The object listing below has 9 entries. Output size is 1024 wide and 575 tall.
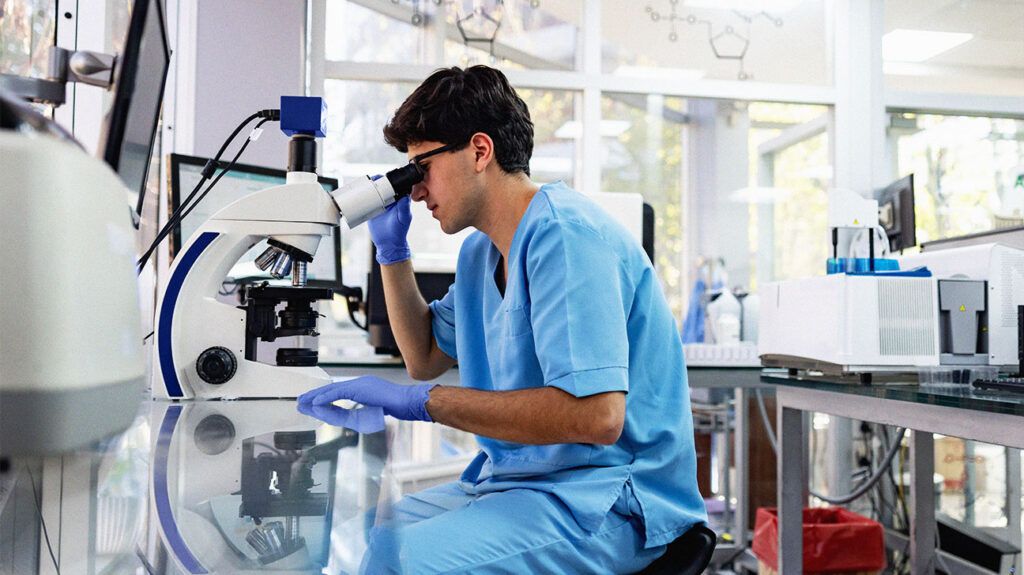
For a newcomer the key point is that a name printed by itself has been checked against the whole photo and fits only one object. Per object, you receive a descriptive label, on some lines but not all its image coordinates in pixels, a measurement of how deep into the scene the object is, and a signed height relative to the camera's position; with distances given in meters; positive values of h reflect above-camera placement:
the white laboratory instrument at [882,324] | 1.97 -0.02
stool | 1.05 -0.33
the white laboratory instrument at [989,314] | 1.98 +0.00
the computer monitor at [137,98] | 0.69 +0.22
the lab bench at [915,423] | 1.54 -0.24
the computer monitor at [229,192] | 1.82 +0.28
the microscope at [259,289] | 1.35 +0.04
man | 1.01 -0.09
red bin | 2.63 -0.77
